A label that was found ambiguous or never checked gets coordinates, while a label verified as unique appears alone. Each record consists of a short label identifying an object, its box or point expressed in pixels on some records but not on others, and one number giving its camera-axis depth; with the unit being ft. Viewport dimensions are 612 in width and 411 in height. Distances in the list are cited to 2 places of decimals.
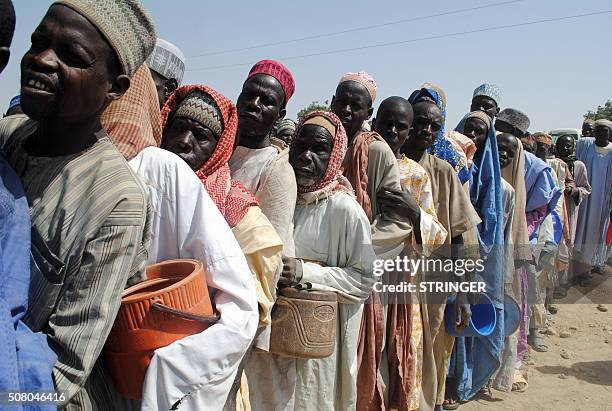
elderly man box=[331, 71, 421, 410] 11.38
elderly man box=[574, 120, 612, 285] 32.86
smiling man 4.09
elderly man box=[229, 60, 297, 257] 8.79
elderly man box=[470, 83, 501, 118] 20.36
